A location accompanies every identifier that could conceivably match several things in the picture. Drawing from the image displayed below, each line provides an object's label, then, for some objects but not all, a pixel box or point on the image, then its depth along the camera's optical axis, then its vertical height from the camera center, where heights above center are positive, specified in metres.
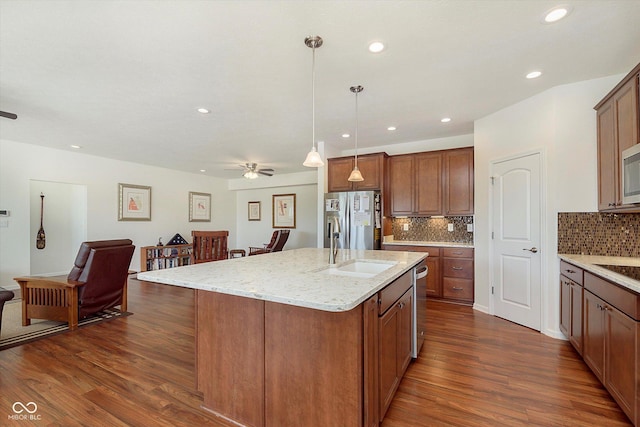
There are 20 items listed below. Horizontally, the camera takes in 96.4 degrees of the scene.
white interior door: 3.09 -0.26
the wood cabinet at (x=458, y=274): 4.00 -0.81
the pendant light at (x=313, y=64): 2.08 +1.28
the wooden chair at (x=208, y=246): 6.50 -0.69
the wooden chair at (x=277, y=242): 5.98 -0.55
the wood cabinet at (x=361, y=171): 4.60 +0.75
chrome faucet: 2.26 -0.15
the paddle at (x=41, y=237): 5.47 -0.40
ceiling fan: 6.03 +1.01
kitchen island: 1.38 -0.68
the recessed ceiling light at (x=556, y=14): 1.80 +1.31
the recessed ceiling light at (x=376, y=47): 2.14 +1.30
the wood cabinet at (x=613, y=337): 1.59 -0.78
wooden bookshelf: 6.30 -0.91
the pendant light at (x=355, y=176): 3.20 +0.46
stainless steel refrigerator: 4.34 -0.02
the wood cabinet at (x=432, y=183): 4.20 +0.53
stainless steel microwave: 2.08 +0.32
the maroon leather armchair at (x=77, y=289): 3.10 -0.81
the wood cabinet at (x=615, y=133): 2.19 +0.70
